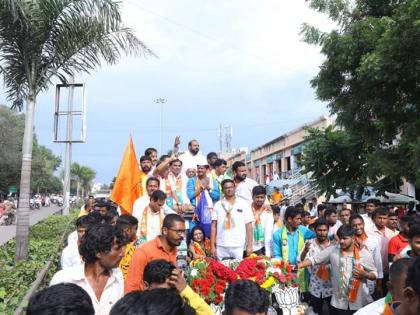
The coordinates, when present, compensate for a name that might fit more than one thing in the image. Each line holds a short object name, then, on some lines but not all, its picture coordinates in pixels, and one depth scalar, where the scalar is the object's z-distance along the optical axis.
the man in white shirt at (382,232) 6.82
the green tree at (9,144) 40.84
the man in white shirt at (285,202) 15.59
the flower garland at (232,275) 4.85
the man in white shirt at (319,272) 6.22
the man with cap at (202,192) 7.82
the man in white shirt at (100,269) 3.41
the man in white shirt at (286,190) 21.13
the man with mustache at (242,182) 8.27
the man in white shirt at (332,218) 8.56
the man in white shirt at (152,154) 8.80
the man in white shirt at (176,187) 8.20
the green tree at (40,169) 49.14
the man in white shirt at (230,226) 6.91
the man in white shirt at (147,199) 6.68
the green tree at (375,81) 10.43
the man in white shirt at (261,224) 7.23
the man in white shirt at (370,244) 6.04
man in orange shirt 4.19
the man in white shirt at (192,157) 8.95
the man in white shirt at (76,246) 5.09
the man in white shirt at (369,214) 7.66
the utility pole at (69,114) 11.47
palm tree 9.75
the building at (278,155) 37.38
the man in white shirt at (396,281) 2.87
